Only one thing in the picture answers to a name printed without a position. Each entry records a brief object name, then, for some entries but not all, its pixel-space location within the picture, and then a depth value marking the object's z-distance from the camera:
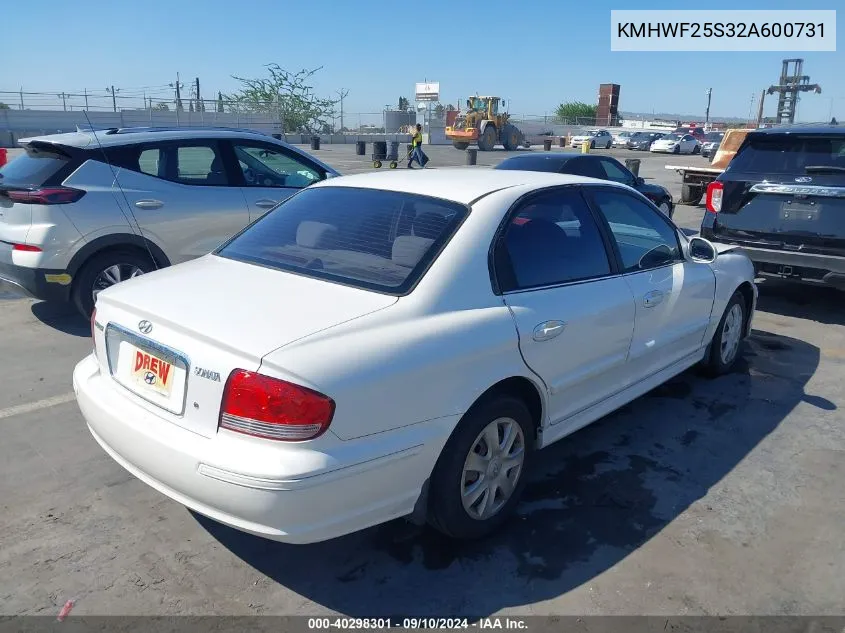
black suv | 6.33
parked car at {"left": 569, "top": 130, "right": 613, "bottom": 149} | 50.17
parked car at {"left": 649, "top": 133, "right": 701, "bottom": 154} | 45.75
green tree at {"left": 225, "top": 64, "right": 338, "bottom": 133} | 52.84
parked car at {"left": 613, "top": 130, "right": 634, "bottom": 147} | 52.03
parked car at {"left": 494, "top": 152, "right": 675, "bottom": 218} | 10.37
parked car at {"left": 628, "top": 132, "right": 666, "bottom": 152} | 50.03
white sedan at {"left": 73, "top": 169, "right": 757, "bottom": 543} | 2.47
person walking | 24.72
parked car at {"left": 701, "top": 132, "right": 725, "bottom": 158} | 42.10
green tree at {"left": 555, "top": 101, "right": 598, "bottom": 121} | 92.25
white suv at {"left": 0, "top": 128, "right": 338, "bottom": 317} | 5.59
